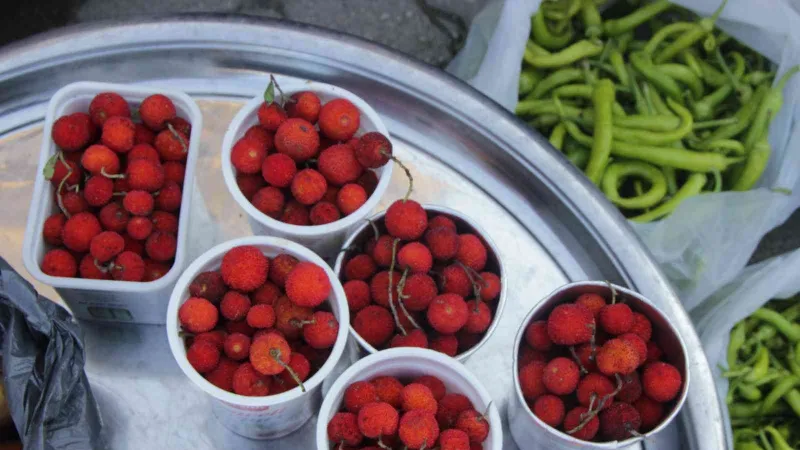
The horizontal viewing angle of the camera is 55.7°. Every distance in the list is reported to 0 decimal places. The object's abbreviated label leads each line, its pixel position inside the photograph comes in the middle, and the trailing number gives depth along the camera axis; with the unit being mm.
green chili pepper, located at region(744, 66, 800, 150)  1163
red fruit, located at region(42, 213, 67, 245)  705
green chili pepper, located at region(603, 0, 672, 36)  1290
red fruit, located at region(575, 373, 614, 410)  667
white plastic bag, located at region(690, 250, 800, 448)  1073
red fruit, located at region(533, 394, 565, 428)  662
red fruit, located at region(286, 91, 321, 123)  760
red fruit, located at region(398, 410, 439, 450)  604
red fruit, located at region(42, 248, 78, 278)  693
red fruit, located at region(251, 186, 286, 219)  725
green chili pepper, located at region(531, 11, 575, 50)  1263
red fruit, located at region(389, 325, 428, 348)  684
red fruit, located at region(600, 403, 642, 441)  660
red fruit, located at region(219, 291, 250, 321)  660
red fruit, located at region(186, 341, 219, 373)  637
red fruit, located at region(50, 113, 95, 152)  728
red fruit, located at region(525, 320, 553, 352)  699
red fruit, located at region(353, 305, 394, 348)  686
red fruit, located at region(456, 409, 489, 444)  624
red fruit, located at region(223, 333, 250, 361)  644
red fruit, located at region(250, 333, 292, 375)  620
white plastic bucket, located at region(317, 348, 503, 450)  636
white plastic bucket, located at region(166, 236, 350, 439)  629
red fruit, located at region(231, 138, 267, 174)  732
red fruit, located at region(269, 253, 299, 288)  685
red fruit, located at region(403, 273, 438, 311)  695
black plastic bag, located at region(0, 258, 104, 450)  641
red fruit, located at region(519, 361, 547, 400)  682
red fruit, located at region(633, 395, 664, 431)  685
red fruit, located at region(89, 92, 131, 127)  745
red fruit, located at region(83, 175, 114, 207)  722
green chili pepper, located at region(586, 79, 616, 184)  1146
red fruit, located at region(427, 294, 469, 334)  673
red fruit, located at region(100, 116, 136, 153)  732
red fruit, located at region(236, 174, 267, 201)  742
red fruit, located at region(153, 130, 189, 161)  751
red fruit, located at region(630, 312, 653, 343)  701
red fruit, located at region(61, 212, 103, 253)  699
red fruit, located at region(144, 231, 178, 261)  710
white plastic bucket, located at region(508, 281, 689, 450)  675
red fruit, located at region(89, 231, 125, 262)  699
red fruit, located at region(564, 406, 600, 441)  657
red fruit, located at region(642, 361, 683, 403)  668
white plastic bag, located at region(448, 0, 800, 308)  1118
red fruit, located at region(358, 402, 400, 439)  614
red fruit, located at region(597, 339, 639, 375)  665
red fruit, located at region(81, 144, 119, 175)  725
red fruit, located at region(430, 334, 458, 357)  694
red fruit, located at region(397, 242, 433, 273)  704
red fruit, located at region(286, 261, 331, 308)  652
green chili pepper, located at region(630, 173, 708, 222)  1142
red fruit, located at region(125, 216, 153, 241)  715
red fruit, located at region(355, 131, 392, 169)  714
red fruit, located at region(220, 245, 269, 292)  663
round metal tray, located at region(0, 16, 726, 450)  841
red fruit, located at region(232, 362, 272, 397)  630
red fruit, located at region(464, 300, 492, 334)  692
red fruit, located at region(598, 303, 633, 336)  687
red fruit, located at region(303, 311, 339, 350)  648
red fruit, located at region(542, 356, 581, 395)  666
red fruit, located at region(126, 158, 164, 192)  720
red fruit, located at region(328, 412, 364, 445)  625
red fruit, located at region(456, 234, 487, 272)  716
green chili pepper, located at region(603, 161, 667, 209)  1162
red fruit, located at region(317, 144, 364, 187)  734
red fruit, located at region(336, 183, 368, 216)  729
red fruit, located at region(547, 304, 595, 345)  673
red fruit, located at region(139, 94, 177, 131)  750
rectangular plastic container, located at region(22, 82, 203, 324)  683
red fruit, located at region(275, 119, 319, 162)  730
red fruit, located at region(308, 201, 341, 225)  723
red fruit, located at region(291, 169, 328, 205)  722
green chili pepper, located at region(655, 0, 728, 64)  1208
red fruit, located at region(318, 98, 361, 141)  749
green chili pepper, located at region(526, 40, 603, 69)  1245
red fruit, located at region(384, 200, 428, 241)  708
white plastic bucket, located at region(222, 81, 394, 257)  716
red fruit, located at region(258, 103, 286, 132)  752
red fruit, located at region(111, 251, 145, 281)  694
